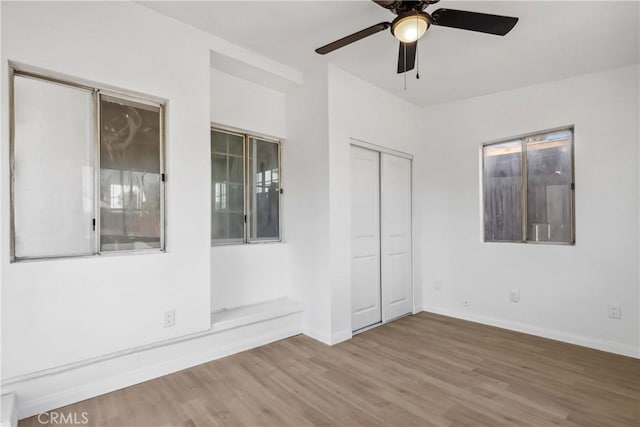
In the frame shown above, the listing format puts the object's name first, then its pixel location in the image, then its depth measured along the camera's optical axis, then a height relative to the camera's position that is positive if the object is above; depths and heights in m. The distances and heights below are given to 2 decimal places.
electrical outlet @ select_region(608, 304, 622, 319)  3.11 -0.95
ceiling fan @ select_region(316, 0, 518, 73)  1.96 +1.19
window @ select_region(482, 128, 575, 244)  3.49 +0.26
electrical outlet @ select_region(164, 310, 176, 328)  2.58 -0.82
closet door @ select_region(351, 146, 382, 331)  3.63 -0.29
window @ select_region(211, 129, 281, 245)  3.33 +0.27
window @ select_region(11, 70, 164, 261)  2.13 +0.31
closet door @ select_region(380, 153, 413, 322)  3.98 -0.30
